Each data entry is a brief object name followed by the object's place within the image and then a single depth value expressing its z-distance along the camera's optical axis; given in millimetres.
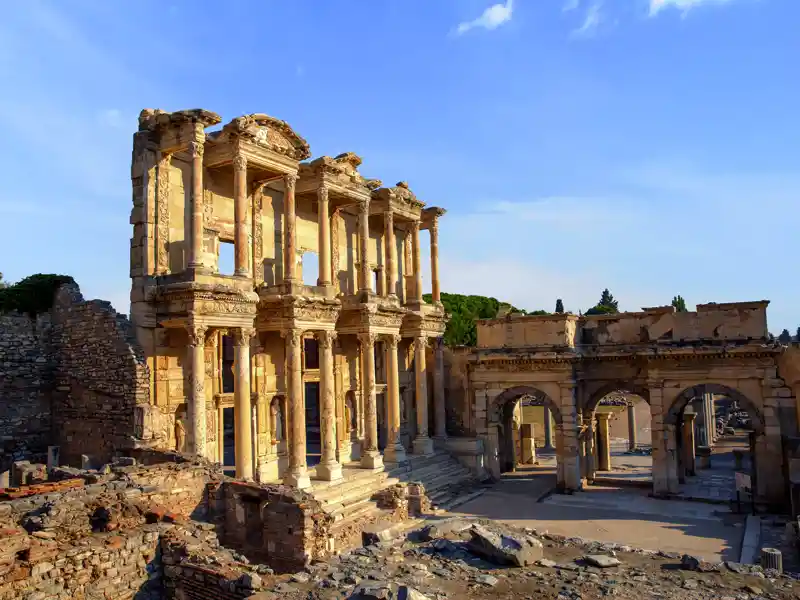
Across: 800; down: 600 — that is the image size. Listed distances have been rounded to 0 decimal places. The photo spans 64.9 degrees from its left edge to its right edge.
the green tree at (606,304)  72044
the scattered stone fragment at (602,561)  9914
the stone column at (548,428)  36719
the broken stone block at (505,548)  9953
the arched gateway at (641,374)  21391
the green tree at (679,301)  73875
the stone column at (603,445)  28531
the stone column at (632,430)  35031
